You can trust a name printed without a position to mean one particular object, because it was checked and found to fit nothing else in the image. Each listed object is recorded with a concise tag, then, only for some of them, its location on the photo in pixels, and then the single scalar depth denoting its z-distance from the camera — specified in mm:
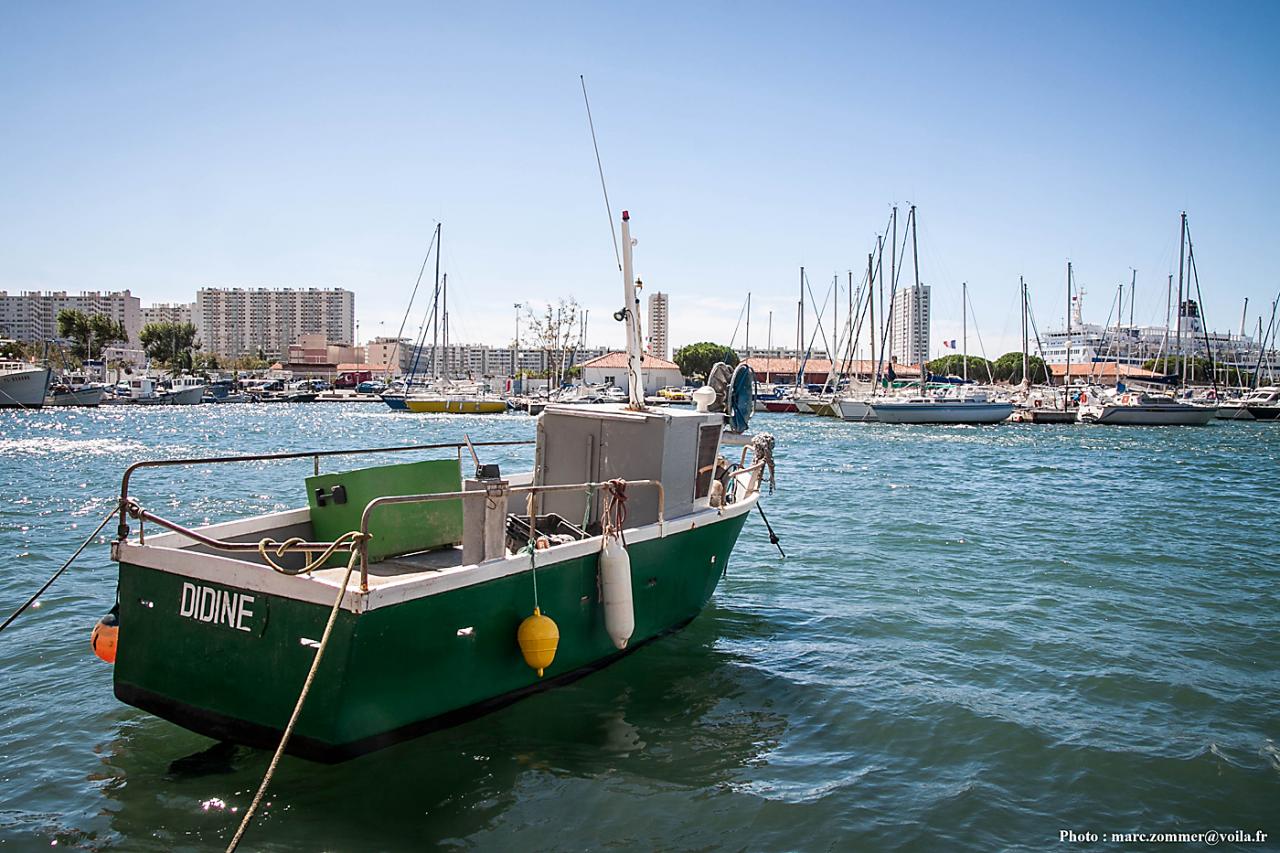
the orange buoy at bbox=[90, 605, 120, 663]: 6719
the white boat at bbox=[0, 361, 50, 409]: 69812
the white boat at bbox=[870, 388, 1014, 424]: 59094
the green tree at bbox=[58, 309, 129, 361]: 104938
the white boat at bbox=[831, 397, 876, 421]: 60875
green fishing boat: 5848
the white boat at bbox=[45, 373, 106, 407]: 75206
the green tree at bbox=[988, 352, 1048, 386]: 120000
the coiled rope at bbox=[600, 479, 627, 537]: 7656
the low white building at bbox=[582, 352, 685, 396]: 100375
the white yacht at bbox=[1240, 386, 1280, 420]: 69375
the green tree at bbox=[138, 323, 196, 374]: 122250
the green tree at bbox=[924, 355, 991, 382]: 122600
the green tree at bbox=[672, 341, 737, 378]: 113750
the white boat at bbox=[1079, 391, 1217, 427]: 60719
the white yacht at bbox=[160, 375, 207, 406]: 83625
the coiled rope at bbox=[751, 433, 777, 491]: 11906
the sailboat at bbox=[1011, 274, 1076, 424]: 63469
